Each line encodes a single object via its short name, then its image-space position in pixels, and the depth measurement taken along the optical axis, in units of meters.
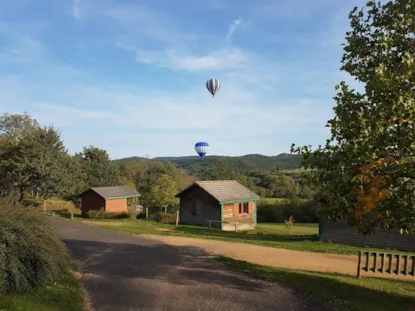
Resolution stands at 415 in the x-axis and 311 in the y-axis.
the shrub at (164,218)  37.44
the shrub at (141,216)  40.49
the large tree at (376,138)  8.16
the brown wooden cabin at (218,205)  34.66
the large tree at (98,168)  56.78
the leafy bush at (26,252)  9.27
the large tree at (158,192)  43.38
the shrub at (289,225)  29.08
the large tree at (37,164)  34.38
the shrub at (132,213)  38.31
